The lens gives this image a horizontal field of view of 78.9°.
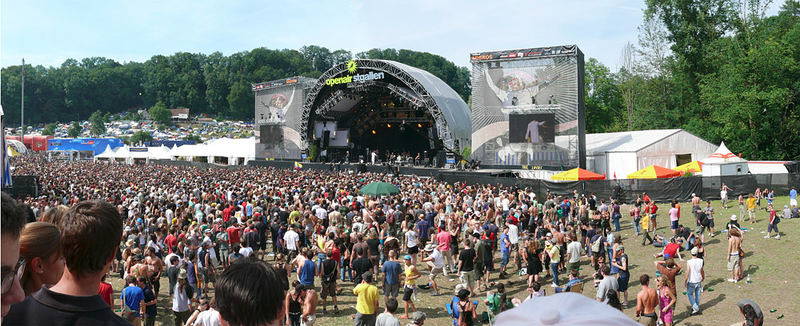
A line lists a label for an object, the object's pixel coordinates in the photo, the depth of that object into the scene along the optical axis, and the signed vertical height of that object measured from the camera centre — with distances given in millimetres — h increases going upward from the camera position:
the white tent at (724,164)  24453 +233
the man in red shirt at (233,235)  12078 -1580
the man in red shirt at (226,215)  15562 -1398
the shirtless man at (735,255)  11180 -2020
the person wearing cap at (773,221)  14555 -1580
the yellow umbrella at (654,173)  24112 -198
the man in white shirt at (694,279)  9492 -2176
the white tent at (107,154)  59134 +2182
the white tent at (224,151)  52500 +2313
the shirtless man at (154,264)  9180 -1755
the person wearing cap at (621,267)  9977 -2008
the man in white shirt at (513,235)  13248 -1778
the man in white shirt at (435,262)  11484 -2214
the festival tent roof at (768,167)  27734 +74
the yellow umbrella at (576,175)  23188 -265
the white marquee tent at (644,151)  29625 +1138
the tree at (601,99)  57781 +8814
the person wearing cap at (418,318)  6605 -2016
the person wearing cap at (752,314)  5805 -1742
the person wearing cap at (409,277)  9905 -2241
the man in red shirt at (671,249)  10891 -1814
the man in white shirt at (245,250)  10219 -1676
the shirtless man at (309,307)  8125 -2302
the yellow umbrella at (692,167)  26500 +101
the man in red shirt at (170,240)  11264 -1599
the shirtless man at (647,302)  8305 -2278
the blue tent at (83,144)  78312 +4651
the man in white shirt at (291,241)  12125 -1746
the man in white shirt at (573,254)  11362 -1992
